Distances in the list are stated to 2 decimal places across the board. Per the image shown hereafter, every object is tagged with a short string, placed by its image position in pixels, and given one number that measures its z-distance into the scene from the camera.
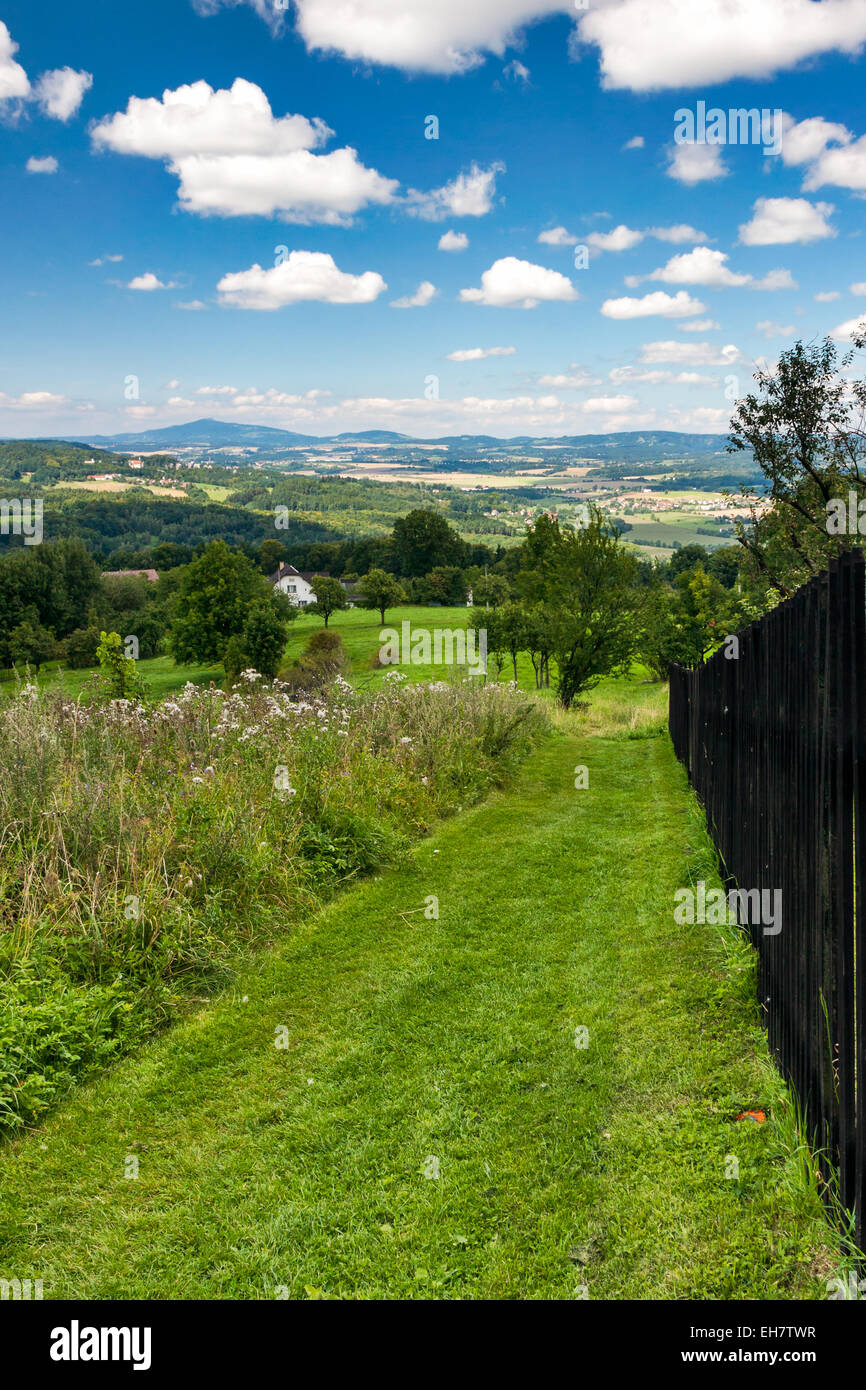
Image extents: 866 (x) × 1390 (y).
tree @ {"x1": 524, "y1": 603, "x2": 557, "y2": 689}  24.38
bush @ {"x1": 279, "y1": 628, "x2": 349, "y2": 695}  17.32
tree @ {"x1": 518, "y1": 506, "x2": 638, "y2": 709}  23.67
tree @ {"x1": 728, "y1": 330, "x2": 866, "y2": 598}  24.45
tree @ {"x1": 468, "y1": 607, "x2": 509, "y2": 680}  29.42
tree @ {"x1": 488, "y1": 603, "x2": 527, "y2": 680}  28.77
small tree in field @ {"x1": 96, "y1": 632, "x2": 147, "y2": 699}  12.07
